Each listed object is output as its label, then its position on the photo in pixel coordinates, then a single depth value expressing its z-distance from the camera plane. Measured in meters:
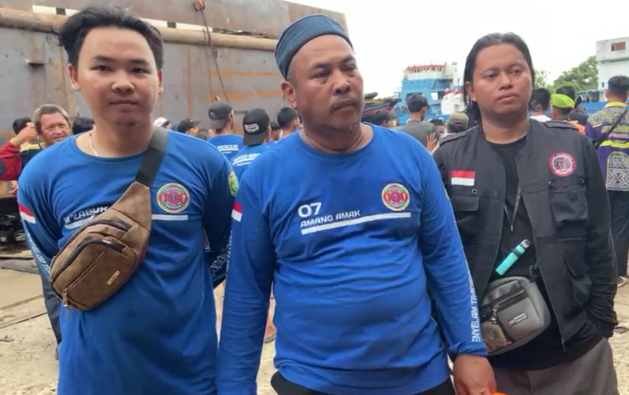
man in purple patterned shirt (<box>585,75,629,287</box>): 5.71
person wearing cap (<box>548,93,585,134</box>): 6.31
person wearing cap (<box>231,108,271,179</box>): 5.59
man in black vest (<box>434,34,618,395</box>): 2.16
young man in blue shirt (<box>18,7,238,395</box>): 1.86
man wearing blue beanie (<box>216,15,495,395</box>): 1.71
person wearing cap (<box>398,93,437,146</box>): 6.39
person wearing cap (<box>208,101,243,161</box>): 6.17
